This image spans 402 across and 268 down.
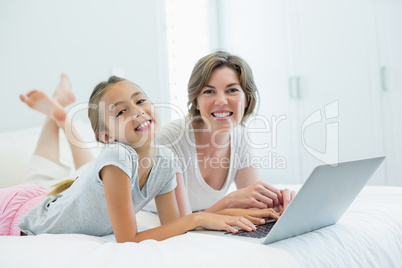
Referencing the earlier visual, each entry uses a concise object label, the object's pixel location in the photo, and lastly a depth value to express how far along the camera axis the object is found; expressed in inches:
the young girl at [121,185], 40.0
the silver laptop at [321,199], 31.6
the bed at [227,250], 30.1
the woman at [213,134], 57.5
